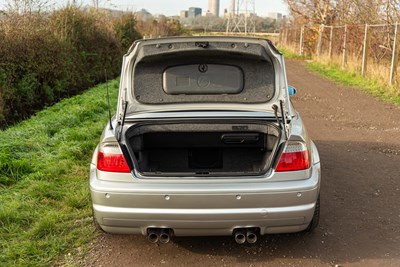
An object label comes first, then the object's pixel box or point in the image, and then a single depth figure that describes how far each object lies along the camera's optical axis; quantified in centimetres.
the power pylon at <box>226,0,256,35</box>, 5814
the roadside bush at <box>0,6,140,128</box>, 956
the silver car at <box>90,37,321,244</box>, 327
